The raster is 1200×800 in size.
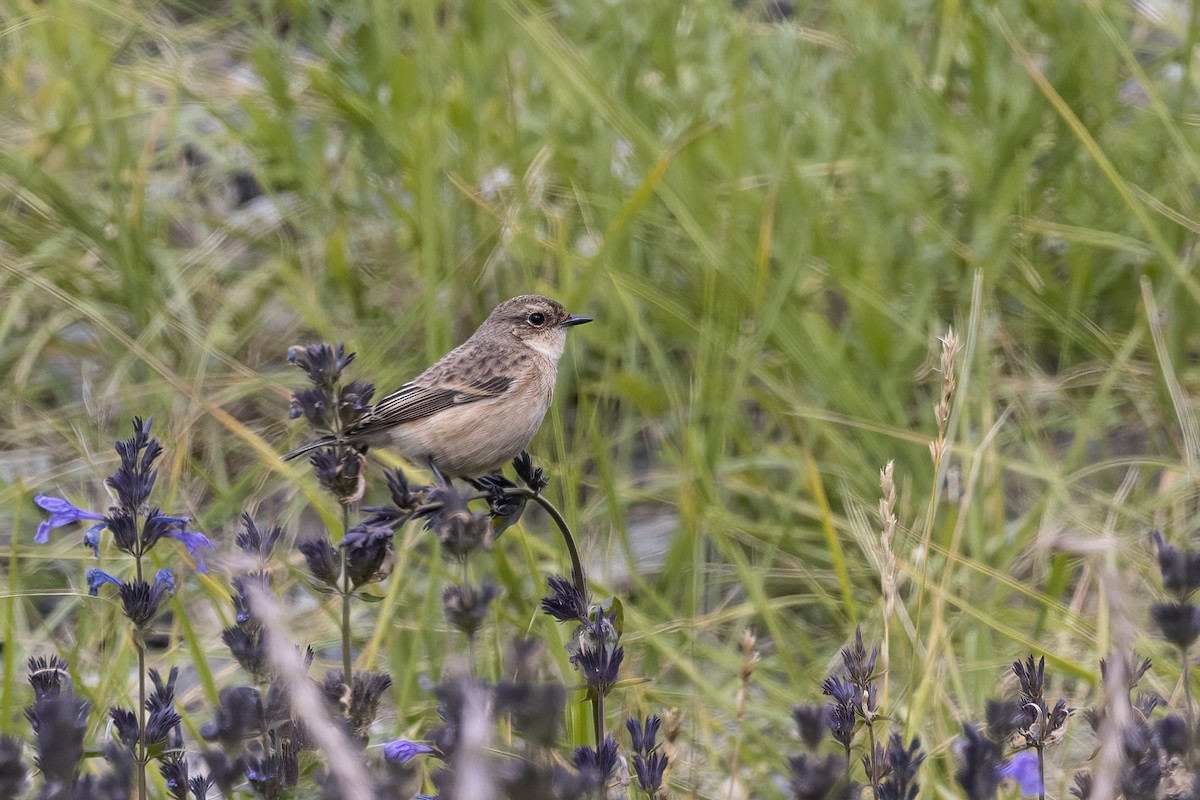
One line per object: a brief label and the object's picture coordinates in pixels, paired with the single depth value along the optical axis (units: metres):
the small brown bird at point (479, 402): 7.63
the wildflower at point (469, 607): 3.64
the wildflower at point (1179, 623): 3.88
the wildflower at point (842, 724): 4.65
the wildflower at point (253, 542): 4.56
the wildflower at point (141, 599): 4.63
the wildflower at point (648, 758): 4.43
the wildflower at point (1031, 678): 4.61
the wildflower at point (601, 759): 4.06
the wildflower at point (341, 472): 4.60
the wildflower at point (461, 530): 3.81
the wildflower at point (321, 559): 4.53
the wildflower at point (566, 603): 4.66
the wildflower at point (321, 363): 4.66
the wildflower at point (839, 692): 4.77
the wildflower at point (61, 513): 5.22
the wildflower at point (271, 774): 4.23
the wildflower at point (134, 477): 4.61
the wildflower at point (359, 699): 4.36
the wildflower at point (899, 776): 3.99
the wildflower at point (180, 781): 4.35
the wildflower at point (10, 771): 3.35
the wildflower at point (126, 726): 4.71
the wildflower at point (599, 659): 4.52
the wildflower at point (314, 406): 4.71
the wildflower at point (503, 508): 5.52
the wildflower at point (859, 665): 4.96
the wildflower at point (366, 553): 4.49
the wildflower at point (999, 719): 4.18
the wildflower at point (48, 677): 4.75
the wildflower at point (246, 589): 4.24
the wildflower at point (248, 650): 4.52
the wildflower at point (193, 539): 4.92
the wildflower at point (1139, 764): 3.77
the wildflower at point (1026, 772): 4.87
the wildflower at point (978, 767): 3.55
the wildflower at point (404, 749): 4.77
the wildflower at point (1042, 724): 4.60
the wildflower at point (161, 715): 4.66
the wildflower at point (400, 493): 4.69
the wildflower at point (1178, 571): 3.90
